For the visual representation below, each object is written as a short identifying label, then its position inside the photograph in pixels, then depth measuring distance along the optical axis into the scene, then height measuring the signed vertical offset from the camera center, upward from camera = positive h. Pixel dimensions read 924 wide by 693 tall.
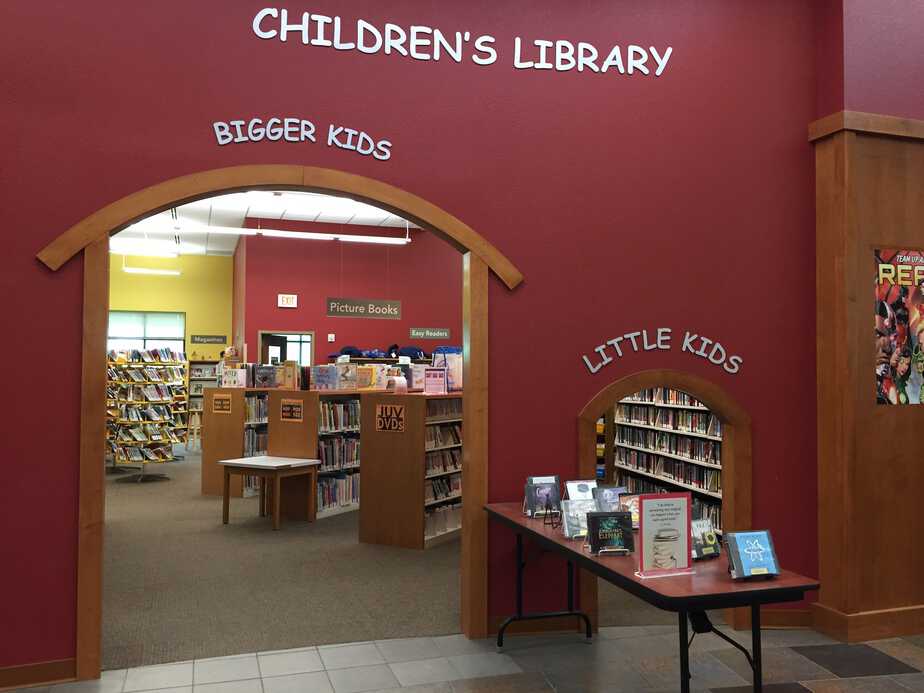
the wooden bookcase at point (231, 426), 9.23 -0.59
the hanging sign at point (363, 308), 16.12 +1.40
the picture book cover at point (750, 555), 3.50 -0.76
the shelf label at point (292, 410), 9.12 -0.36
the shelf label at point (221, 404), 10.27 -0.33
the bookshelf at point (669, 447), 7.68 -0.72
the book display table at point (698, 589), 3.29 -0.87
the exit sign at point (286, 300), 15.91 +1.52
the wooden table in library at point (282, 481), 8.38 -1.13
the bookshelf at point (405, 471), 7.68 -0.90
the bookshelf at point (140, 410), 12.13 -0.51
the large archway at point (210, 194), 4.37 +0.35
